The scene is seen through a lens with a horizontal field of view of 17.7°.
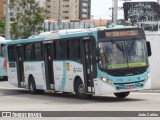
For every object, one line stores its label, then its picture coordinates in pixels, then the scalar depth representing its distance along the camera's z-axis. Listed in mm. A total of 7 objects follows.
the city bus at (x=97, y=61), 20250
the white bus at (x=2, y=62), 39562
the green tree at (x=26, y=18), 52344
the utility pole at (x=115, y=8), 34966
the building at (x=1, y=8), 127800
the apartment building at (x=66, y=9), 165750
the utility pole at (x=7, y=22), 40625
